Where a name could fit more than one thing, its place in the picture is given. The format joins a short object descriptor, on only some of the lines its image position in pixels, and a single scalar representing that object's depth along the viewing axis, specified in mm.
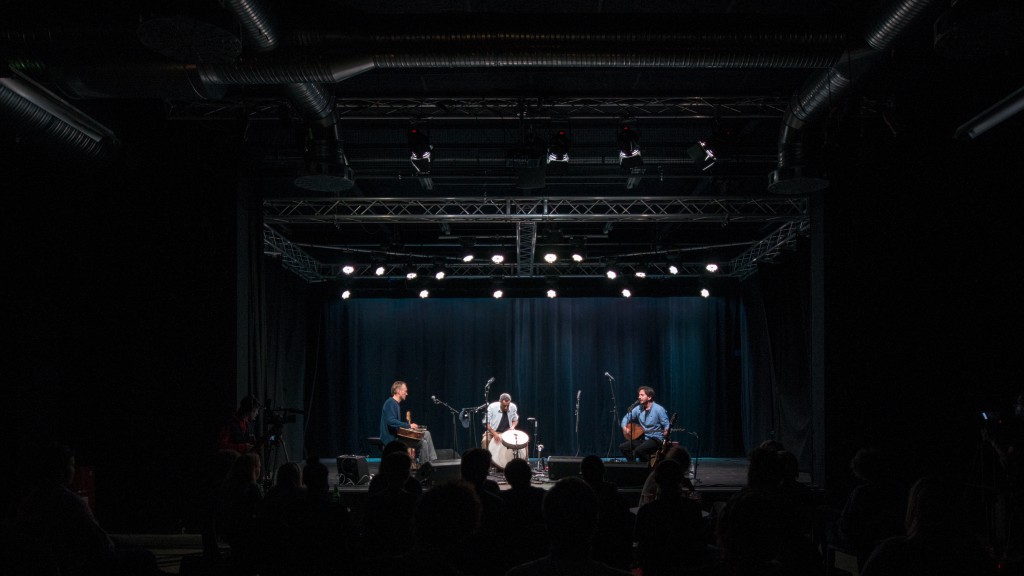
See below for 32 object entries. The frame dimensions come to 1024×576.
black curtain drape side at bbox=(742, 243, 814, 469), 12750
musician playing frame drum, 11805
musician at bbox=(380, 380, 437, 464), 11023
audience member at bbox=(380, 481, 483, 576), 2736
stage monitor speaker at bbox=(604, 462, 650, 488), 9398
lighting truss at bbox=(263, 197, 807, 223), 10078
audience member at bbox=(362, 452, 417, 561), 3744
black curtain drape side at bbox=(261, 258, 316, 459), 12992
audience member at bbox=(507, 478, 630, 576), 2420
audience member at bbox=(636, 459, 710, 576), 3732
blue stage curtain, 15648
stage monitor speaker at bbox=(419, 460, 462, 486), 9500
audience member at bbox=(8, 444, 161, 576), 4023
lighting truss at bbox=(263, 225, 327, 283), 11820
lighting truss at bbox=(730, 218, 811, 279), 11383
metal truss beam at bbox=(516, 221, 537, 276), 11752
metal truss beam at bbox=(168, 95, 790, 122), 7508
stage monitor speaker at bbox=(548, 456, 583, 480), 10125
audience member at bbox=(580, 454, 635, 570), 3873
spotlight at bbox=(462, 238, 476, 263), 12180
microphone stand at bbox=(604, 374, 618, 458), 15103
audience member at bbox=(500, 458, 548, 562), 3867
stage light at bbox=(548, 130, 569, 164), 7539
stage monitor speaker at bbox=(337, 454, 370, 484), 9914
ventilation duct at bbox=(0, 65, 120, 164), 5520
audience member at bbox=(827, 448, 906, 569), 4320
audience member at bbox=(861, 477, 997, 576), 2984
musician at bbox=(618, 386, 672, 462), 11414
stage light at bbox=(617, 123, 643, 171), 7473
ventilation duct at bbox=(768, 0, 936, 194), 4906
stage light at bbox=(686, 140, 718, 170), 7672
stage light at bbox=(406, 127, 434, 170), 7457
